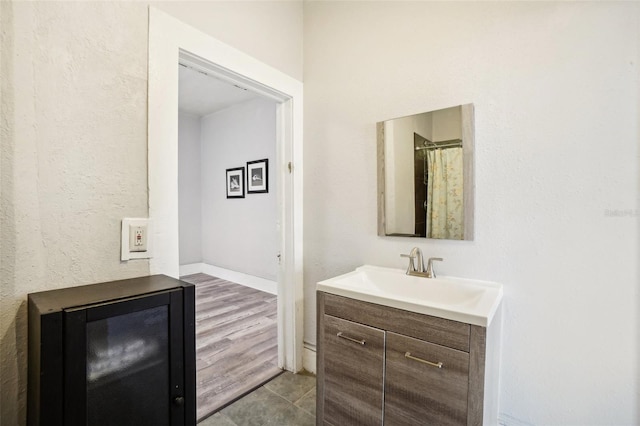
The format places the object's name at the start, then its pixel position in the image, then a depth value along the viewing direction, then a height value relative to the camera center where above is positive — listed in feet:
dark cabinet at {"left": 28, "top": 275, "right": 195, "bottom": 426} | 2.63 -1.49
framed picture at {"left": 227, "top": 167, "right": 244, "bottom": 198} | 14.32 +1.44
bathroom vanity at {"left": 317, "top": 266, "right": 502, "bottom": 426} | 3.48 -2.00
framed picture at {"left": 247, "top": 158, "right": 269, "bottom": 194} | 13.19 +1.63
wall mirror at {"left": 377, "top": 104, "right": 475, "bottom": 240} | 4.85 +0.65
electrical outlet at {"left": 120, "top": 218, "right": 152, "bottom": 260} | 4.04 -0.40
